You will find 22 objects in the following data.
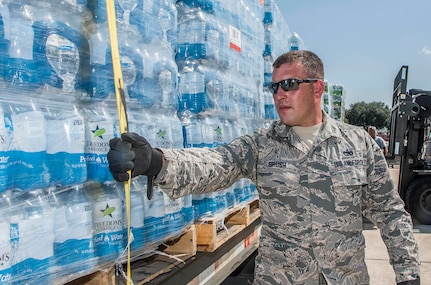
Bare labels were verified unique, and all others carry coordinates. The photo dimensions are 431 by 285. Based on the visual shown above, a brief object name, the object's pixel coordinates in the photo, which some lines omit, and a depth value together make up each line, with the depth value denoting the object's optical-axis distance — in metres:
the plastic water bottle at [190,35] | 3.09
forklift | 7.98
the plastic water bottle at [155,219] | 2.46
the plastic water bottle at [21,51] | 1.74
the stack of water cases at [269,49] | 4.74
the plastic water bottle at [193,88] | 3.11
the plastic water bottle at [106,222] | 2.10
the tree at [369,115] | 58.78
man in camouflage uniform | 2.18
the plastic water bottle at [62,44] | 1.87
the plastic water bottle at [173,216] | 2.61
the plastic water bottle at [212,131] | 3.15
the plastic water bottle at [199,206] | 3.04
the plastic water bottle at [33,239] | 1.67
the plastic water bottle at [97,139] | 2.09
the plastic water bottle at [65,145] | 1.88
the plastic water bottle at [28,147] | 1.70
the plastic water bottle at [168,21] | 2.69
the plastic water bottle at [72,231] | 1.89
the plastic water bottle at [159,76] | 2.53
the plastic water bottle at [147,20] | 2.42
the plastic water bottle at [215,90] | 3.18
